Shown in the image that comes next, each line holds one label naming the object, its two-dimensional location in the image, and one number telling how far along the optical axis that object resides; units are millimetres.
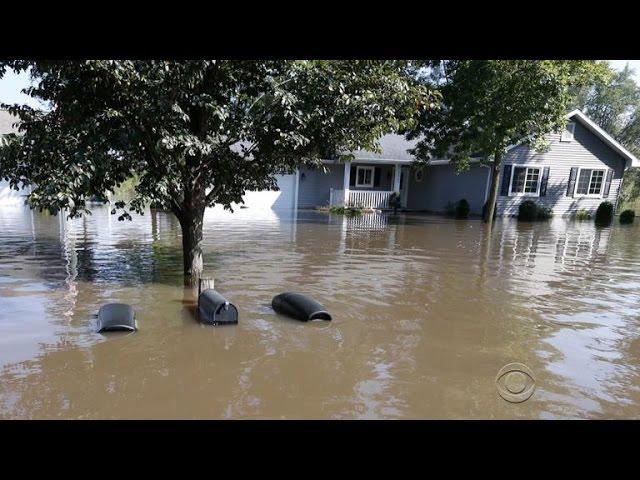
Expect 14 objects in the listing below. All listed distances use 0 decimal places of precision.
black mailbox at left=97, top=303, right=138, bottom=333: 5586
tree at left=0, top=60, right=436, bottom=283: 5590
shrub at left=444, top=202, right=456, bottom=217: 23844
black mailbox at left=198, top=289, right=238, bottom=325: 6000
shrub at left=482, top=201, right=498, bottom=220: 20525
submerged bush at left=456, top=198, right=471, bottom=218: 22250
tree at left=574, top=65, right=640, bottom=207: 48750
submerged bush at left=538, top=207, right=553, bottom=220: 22578
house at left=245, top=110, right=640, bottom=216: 23109
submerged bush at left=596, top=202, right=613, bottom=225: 21594
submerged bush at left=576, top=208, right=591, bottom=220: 23391
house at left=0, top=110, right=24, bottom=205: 22750
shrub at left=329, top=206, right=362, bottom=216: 22719
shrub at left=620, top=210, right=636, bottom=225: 22516
